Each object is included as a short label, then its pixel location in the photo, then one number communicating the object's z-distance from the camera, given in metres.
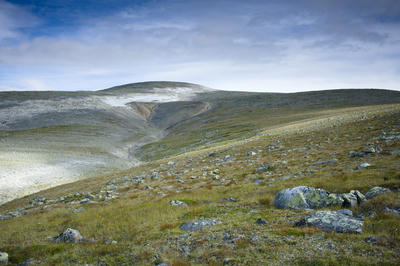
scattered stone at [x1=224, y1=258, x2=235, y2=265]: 7.92
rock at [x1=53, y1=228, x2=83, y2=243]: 11.73
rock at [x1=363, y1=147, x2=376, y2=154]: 19.11
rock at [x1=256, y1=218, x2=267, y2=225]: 10.70
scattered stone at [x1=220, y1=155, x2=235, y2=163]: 29.63
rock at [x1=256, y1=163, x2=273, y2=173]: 21.48
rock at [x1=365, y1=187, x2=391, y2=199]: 11.13
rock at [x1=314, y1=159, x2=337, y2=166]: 19.21
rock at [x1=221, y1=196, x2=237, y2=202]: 15.30
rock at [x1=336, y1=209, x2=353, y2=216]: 9.91
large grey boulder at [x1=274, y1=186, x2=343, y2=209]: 11.66
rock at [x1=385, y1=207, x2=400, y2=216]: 9.12
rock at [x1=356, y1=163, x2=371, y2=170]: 15.92
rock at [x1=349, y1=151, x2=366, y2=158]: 19.10
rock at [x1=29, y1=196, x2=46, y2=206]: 24.77
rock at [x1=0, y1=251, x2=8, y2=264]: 10.06
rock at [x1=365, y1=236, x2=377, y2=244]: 7.74
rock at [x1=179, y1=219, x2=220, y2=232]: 11.43
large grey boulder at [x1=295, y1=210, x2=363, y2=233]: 8.77
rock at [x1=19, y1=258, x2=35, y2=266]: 9.87
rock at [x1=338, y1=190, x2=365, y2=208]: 10.85
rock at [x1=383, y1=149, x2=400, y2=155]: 17.59
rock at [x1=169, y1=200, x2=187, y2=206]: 15.68
